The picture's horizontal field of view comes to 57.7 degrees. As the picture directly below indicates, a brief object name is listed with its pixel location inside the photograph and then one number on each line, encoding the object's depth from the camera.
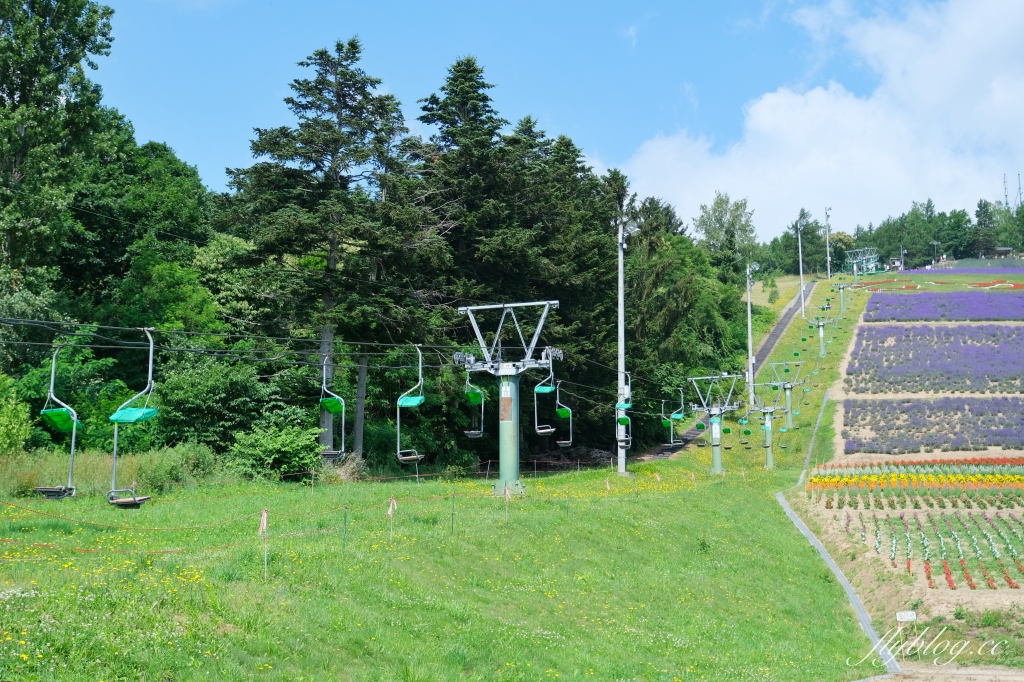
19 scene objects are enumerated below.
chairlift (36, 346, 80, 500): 19.08
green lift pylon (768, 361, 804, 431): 79.29
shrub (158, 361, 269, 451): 36.22
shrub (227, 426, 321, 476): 33.19
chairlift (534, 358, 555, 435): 32.65
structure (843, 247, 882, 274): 178.32
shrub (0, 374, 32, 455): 29.55
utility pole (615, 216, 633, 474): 39.19
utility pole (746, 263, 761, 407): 56.23
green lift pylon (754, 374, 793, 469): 52.21
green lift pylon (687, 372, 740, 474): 48.41
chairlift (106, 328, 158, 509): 18.61
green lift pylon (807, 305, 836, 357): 84.69
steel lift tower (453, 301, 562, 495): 31.02
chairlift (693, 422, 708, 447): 68.26
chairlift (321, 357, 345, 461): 25.73
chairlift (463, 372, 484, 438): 29.84
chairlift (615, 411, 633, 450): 38.84
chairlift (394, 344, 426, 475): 26.09
